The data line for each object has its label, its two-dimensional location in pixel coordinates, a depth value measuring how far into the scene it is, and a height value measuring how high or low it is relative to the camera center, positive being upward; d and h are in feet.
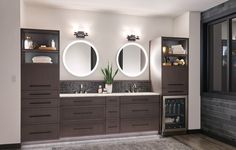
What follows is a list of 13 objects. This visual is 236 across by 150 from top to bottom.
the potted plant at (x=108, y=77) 14.73 -0.19
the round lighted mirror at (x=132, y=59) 15.76 +1.09
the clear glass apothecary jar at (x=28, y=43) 12.71 +1.81
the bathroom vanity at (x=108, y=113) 12.92 -2.39
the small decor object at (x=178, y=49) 14.79 +1.69
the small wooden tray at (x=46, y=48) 12.67 +1.50
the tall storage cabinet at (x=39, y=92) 12.17 -1.00
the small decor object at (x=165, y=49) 14.57 +1.65
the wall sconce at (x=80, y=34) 14.69 +2.66
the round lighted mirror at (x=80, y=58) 14.71 +1.09
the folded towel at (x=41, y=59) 12.55 +0.86
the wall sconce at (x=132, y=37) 15.74 +2.64
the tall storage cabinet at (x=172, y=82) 14.43 -0.50
